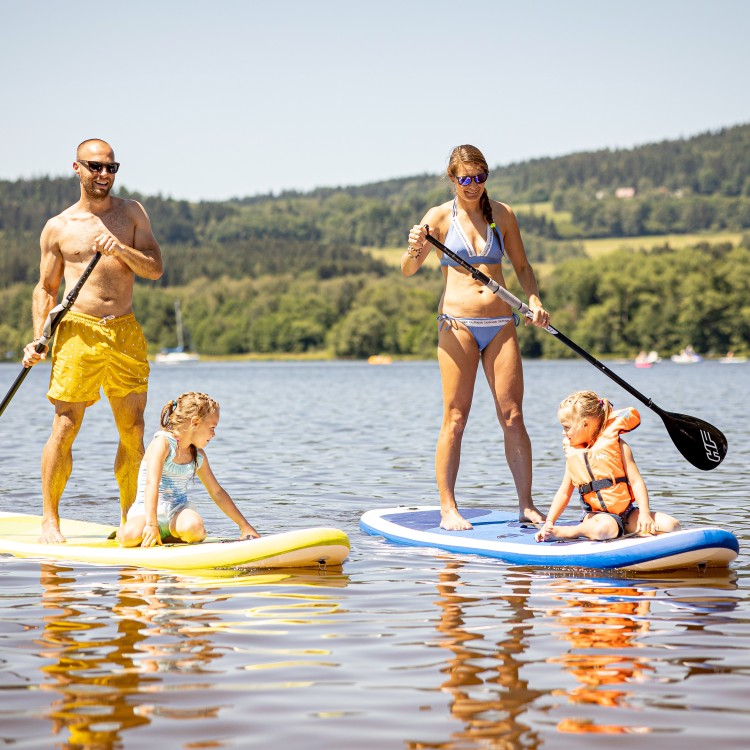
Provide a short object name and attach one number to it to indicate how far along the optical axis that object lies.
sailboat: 144.75
